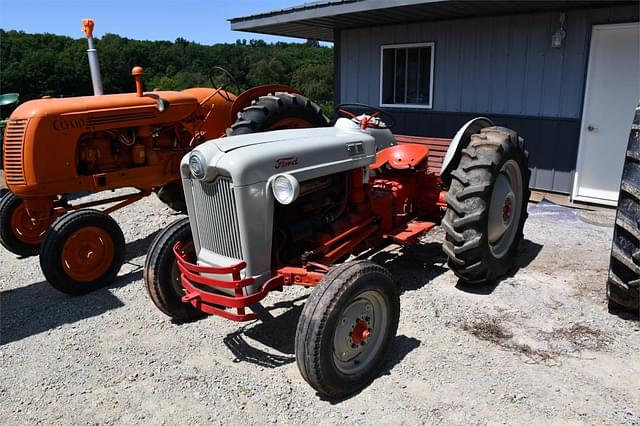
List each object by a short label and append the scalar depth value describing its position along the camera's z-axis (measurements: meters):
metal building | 6.64
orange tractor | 4.49
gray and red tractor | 2.87
